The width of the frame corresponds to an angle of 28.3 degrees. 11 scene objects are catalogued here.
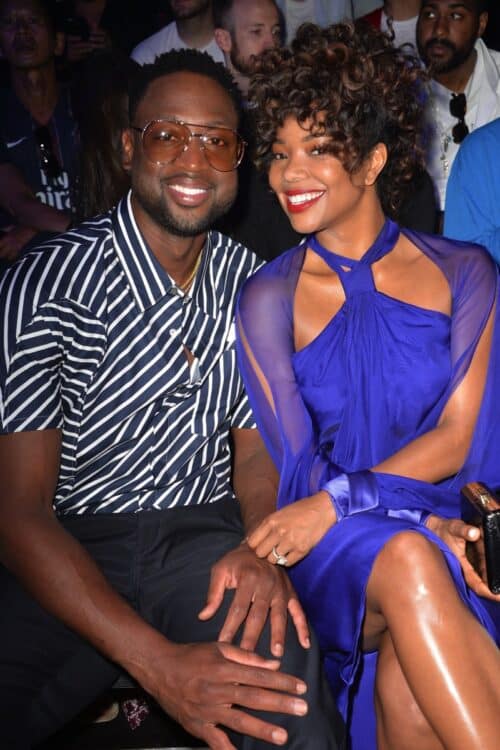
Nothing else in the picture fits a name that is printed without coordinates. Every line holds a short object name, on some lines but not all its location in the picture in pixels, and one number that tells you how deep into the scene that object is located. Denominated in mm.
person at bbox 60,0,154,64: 4539
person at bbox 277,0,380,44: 4500
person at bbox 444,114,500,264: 2688
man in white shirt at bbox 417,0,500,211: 4145
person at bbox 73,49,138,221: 3105
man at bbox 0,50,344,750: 1701
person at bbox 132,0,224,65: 4633
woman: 1816
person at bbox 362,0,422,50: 4547
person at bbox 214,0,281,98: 4367
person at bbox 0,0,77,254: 4078
